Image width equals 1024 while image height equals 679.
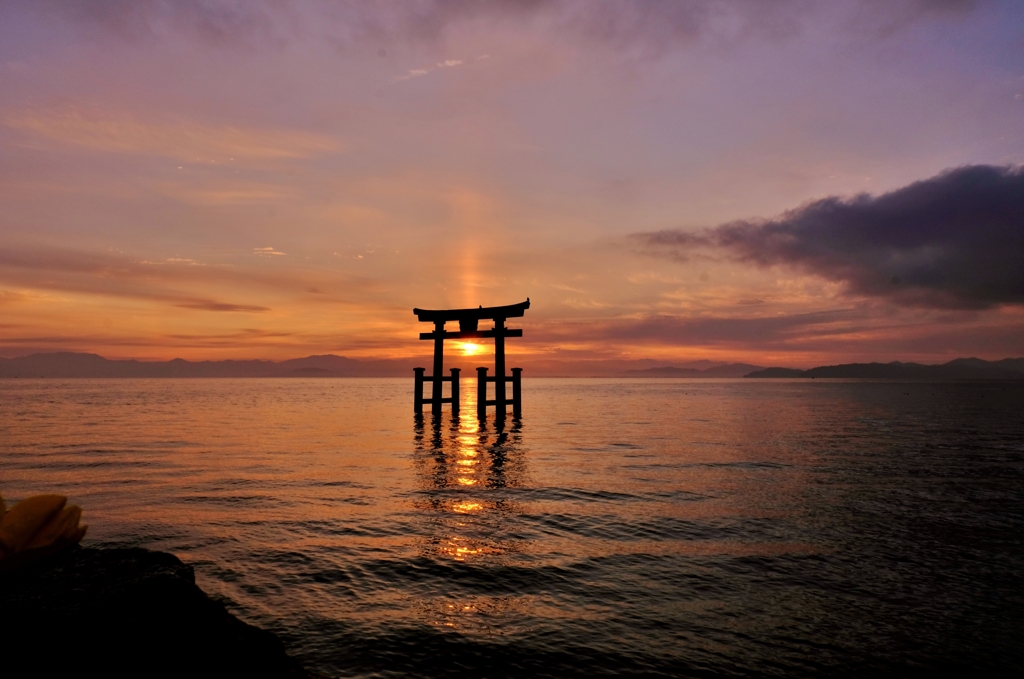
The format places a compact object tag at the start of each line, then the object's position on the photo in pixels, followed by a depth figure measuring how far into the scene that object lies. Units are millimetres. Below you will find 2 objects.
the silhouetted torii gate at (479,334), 27906
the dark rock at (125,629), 2803
